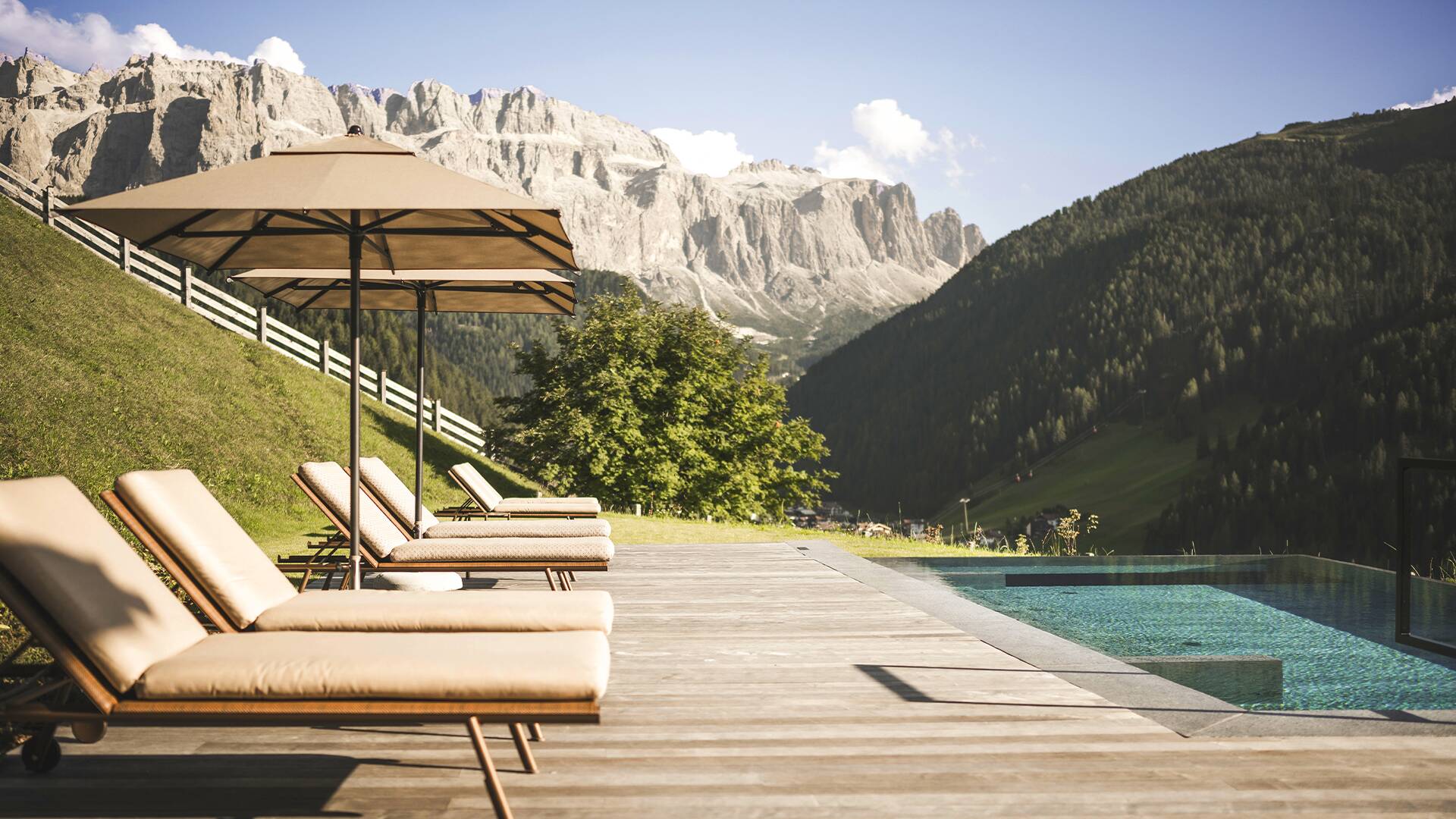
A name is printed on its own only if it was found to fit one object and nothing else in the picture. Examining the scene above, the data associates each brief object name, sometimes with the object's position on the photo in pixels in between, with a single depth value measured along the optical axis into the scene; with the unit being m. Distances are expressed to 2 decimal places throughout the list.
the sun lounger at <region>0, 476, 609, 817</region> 2.72
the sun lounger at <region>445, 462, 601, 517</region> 9.82
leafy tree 20.42
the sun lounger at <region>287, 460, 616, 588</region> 5.86
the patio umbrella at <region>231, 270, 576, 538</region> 7.39
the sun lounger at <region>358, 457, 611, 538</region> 6.95
